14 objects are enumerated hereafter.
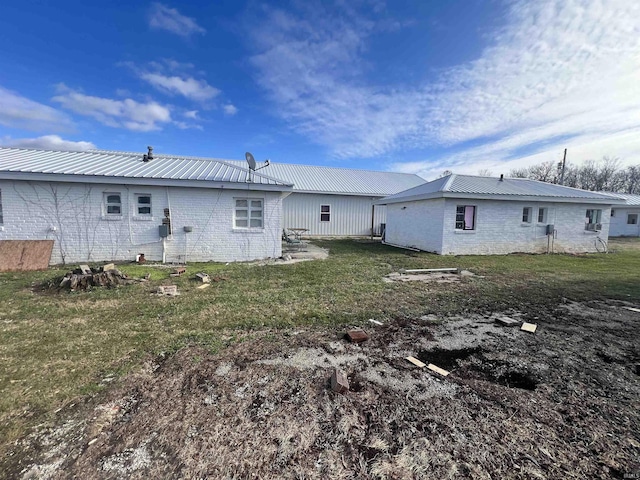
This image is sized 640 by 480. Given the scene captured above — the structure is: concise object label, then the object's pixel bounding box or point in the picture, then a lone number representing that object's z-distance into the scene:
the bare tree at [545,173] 42.28
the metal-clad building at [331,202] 20.08
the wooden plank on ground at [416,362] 3.25
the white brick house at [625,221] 24.89
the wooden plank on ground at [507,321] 4.61
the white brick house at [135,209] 8.91
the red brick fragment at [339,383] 2.71
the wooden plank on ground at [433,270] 8.59
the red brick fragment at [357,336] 3.85
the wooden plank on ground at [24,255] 8.07
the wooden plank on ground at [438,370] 3.09
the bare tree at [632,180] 40.03
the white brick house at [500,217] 12.37
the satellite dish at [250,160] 11.10
